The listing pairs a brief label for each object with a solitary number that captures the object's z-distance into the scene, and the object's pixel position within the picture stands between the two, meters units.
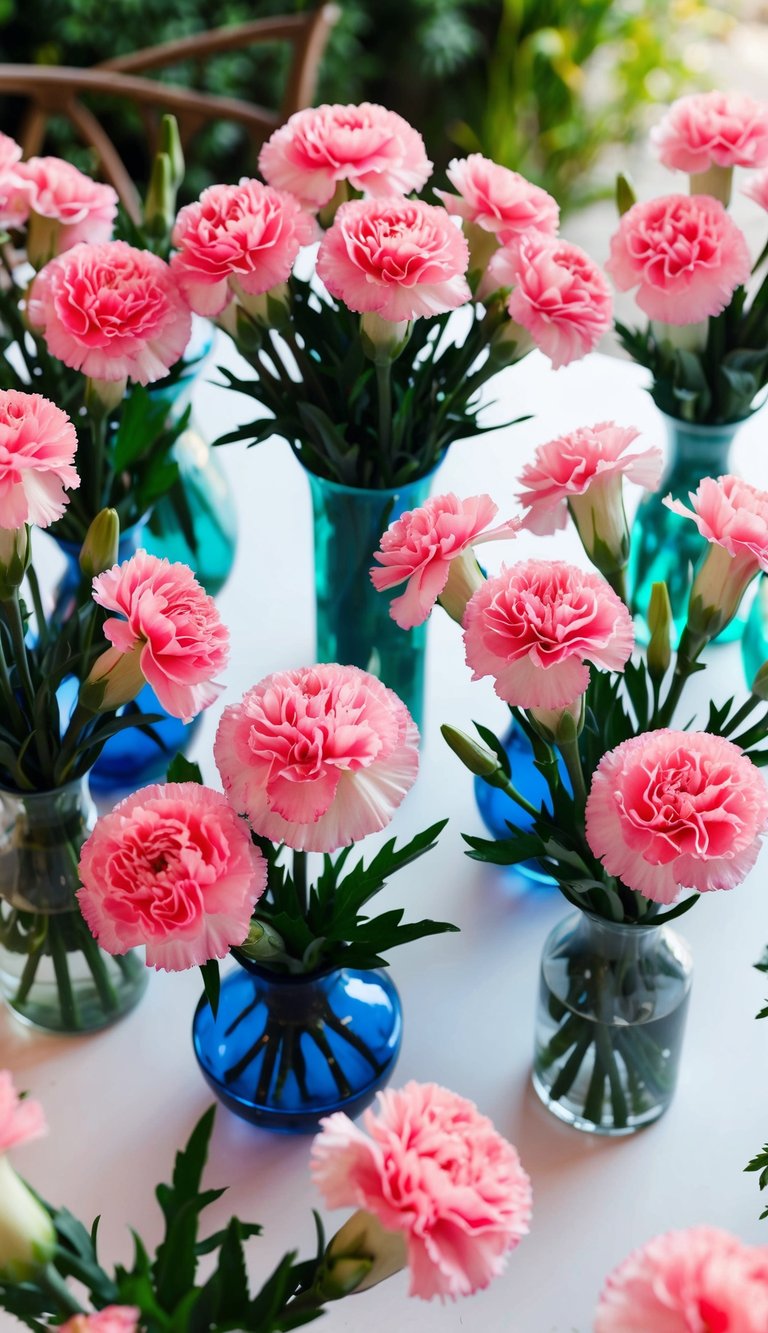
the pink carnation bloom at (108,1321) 0.43
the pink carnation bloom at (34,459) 0.61
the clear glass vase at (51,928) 0.76
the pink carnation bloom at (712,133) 0.89
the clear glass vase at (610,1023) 0.71
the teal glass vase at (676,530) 0.97
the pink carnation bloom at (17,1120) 0.45
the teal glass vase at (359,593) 0.85
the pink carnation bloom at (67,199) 0.88
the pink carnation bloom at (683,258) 0.81
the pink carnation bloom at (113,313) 0.77
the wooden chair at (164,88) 1.60
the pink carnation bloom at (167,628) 0.59
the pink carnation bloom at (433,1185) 0.45
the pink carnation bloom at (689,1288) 0.41
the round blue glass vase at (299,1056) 0.73
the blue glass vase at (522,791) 0.87
